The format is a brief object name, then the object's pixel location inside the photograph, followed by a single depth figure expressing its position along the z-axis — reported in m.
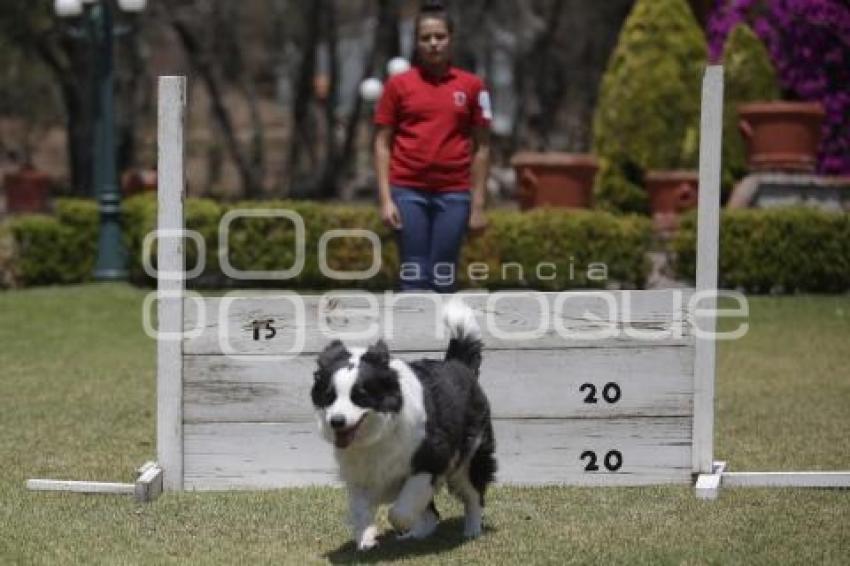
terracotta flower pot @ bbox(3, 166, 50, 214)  33.41
